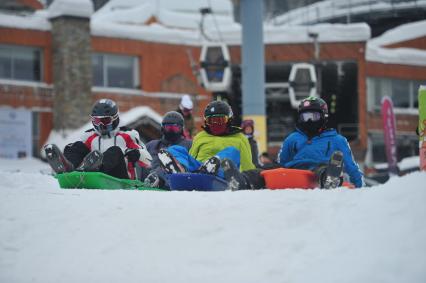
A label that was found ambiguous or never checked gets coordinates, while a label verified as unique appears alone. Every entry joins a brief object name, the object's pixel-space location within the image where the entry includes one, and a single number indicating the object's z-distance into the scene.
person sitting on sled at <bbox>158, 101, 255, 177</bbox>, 10.61
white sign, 29.92
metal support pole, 24.28
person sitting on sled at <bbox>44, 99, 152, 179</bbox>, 10.56
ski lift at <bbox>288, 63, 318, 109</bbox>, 30.81
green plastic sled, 9.98
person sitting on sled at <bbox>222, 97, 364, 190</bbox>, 10.50
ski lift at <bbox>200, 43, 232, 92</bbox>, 29.00
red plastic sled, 9.62
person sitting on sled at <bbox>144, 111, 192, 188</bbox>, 12.84
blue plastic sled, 9.64
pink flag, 28.42
